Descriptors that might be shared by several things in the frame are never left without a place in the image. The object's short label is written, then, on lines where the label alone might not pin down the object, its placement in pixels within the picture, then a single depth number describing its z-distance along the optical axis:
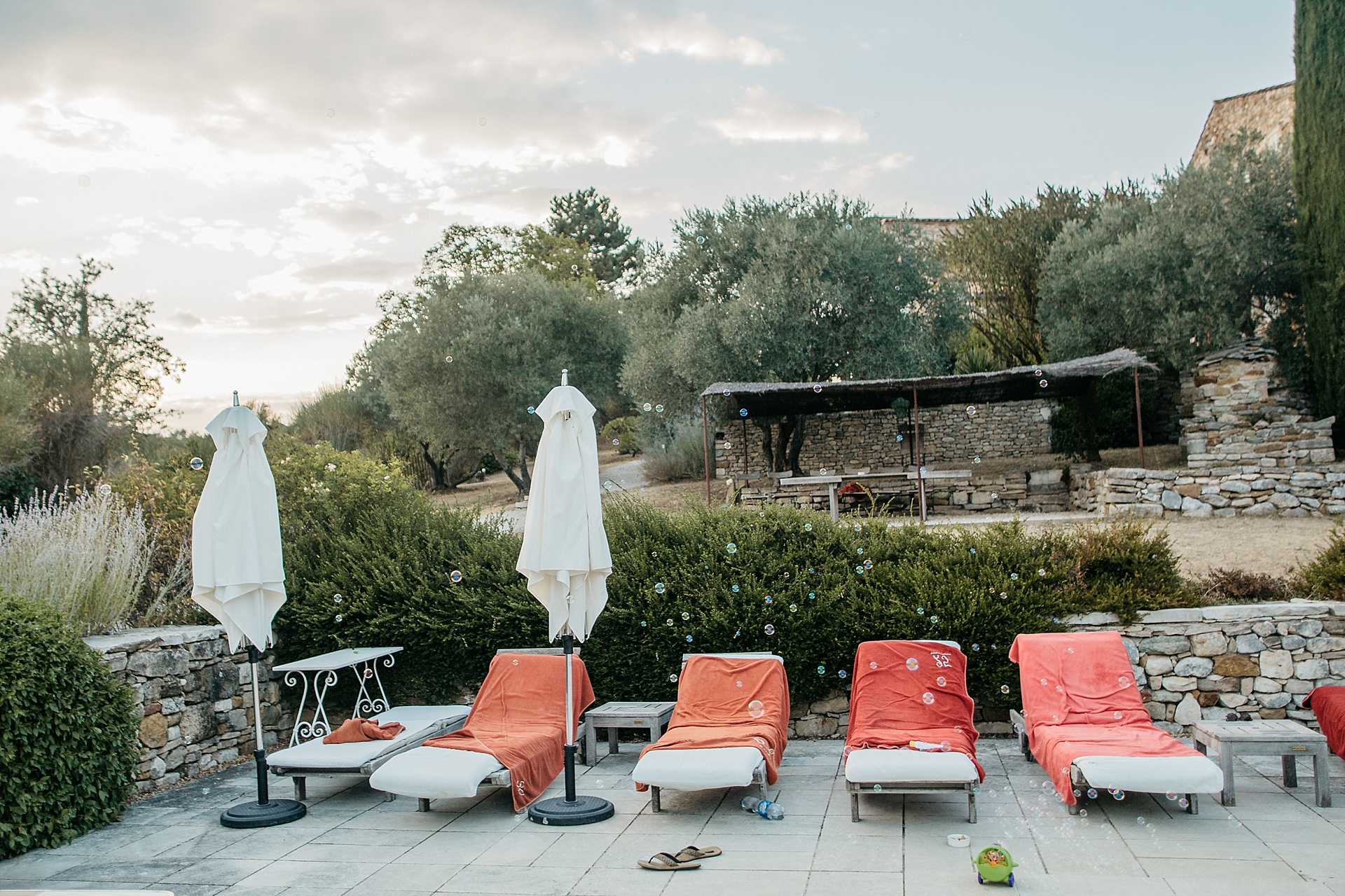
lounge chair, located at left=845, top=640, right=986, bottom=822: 4.63
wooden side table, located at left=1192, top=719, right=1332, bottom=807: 4.70
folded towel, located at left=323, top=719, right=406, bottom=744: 5.68
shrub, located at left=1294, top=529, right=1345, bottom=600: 6.55
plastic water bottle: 4.88
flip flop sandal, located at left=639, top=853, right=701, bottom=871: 4.17
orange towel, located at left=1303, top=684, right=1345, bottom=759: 5.10
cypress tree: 13.90
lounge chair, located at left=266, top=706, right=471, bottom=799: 5.30
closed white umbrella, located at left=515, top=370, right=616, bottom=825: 5.00
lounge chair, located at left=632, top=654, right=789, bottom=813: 4.80
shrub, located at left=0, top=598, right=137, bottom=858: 4.63
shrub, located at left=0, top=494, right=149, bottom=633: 5.89
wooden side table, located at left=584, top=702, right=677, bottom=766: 5.95
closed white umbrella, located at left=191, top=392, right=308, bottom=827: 5.25
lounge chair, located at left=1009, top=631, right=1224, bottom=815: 4.43
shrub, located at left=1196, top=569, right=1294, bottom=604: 6.73
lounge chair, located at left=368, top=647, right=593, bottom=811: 4.90
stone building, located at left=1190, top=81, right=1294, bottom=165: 20.14
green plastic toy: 3.73
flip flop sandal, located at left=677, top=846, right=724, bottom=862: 4.26
